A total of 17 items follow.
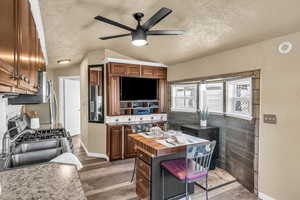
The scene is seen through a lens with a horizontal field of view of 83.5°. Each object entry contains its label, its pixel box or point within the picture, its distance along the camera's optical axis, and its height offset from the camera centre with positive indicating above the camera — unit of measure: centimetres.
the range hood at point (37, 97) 179 +0
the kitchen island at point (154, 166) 216 -94
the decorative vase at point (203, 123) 361 -56
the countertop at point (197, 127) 338 -63
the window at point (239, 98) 293 -2
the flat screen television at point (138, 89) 427 +23
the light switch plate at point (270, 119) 239 -32
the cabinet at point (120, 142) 396 -108
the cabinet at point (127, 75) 407 +40
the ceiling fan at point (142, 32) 201 +83
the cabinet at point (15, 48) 63 +24
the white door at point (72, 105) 599 -29
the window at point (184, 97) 426 +0
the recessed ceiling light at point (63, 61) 468 +102
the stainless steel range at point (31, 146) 182 -61
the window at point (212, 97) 358 +0
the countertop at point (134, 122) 405 -64
